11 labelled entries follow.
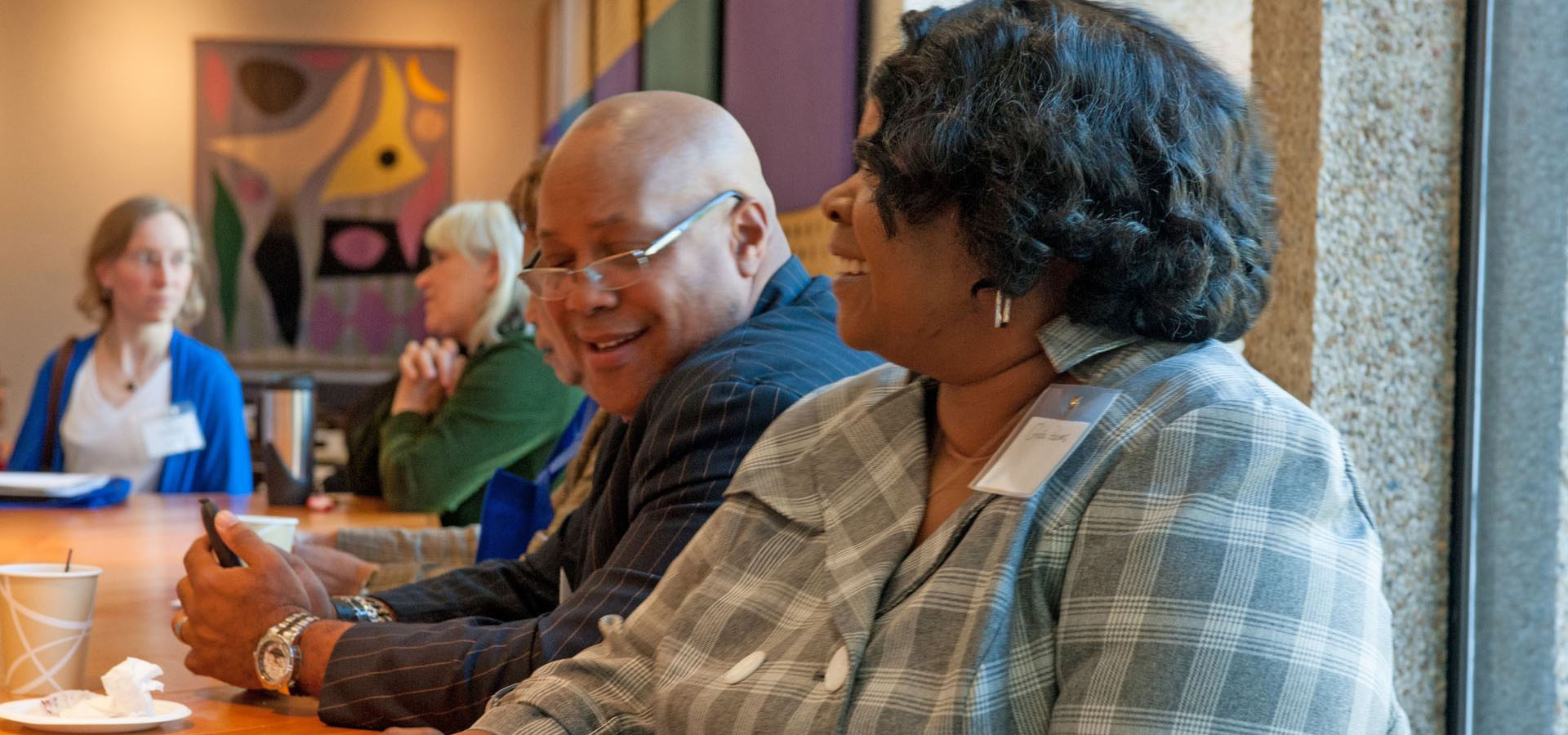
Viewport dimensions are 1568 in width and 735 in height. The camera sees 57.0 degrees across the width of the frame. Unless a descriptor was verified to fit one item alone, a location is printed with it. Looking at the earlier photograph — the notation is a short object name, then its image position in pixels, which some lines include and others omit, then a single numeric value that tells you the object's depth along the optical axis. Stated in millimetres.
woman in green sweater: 3355
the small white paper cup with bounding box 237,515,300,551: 2047
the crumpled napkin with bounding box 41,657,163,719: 1380
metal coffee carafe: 3604
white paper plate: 1339
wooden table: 1506
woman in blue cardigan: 4230
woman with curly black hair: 953
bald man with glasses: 1493
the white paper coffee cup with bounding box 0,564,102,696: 1456
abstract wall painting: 7613
